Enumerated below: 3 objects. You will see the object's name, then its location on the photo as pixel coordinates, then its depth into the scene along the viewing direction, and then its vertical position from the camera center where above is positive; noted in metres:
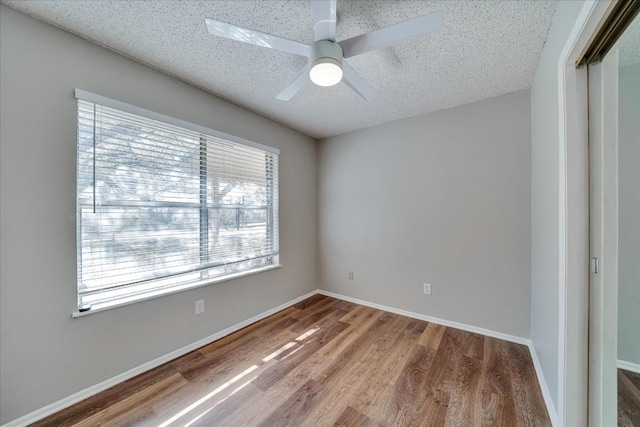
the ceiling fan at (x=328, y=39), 1.13 +0.94
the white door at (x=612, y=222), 1.01 -0.04
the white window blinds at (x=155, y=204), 1.60 +0.08
